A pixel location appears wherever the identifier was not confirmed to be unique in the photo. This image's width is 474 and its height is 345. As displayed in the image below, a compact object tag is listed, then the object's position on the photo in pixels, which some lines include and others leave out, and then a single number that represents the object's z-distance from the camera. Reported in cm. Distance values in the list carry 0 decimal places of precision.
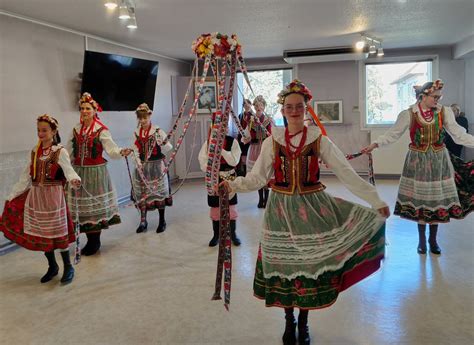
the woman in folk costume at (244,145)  638
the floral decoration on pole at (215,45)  289
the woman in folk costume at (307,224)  235
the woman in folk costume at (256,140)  623
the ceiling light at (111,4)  356
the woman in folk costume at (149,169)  499
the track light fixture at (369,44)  680
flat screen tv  581
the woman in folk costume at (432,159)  391
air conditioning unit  777
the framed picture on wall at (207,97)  864
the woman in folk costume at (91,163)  420
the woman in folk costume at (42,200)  353
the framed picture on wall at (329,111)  884
